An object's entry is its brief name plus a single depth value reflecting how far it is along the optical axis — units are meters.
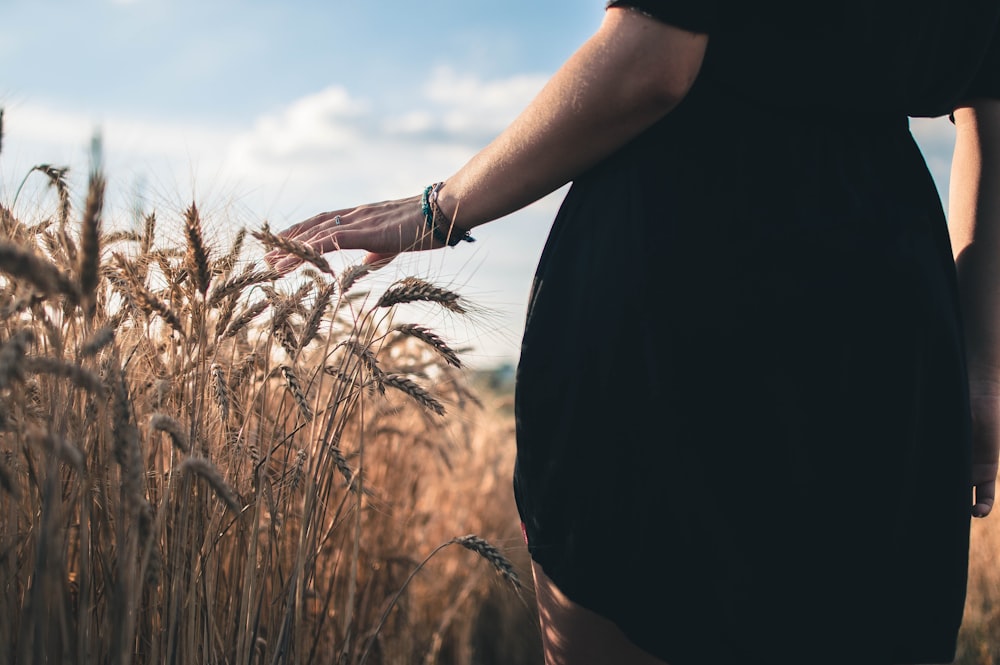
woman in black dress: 0.98
